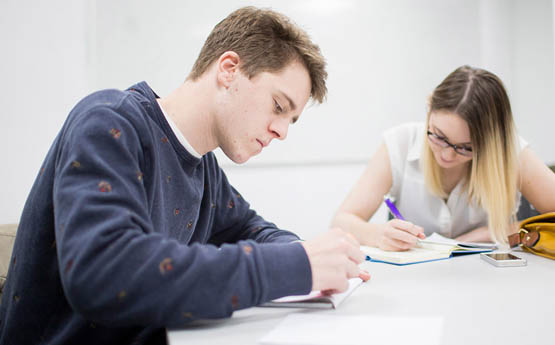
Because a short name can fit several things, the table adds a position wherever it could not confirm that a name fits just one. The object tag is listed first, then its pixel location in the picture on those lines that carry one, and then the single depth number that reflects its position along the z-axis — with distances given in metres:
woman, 1.30
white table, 0.52
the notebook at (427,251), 0.98
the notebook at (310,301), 0.62
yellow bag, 1.00
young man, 0.49
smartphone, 0.92
